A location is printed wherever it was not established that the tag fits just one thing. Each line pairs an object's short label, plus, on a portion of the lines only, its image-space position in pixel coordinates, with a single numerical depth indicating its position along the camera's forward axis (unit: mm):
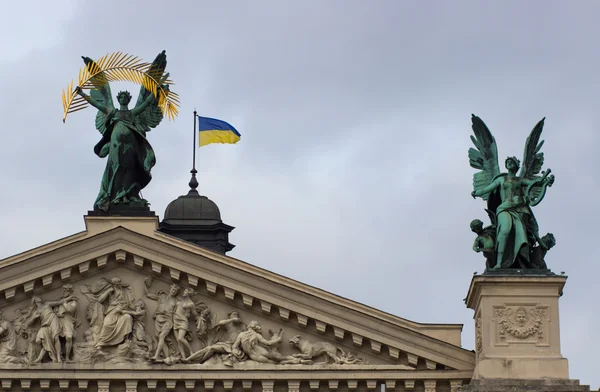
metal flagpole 65812
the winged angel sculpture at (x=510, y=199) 43750
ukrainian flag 52188
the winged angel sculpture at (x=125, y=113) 45906
